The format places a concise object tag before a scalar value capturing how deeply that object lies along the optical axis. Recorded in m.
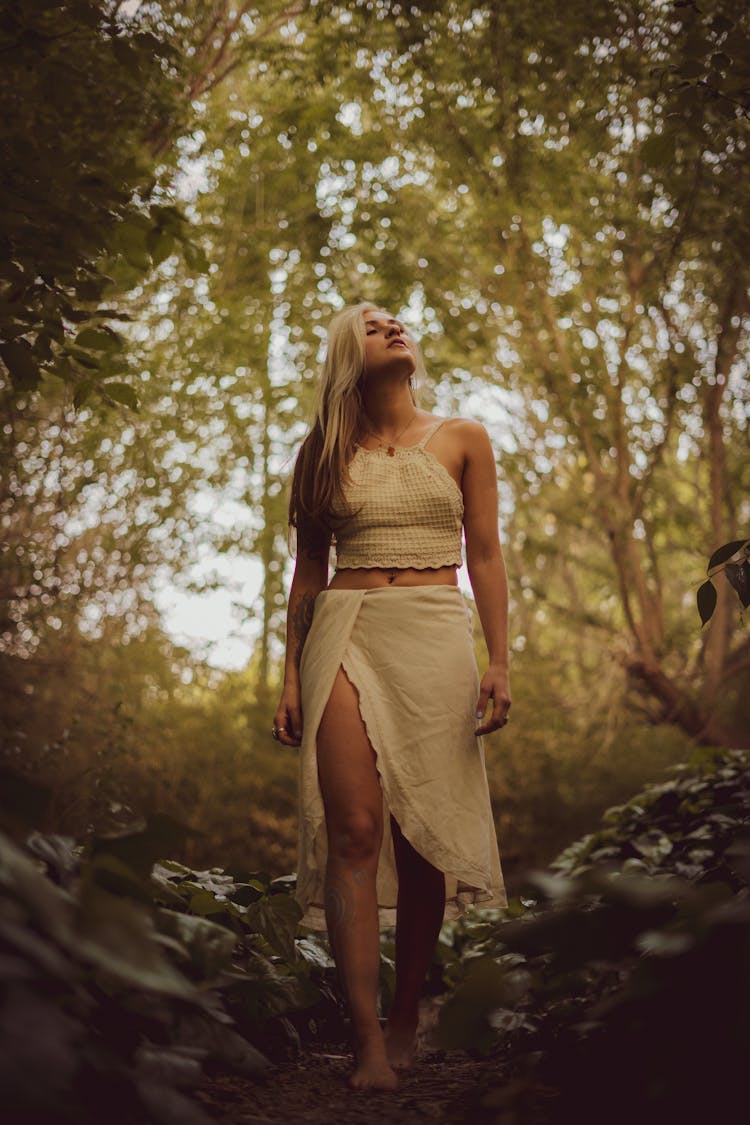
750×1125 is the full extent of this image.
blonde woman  2.57
